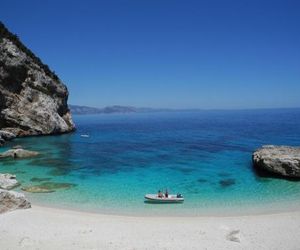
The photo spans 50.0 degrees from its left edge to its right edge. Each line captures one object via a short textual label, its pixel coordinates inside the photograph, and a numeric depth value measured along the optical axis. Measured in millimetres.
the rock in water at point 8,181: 31014
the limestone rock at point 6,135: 66388
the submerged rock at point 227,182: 33156
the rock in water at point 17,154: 46794
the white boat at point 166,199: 27247
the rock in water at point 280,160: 34156
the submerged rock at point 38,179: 34844
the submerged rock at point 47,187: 30656
